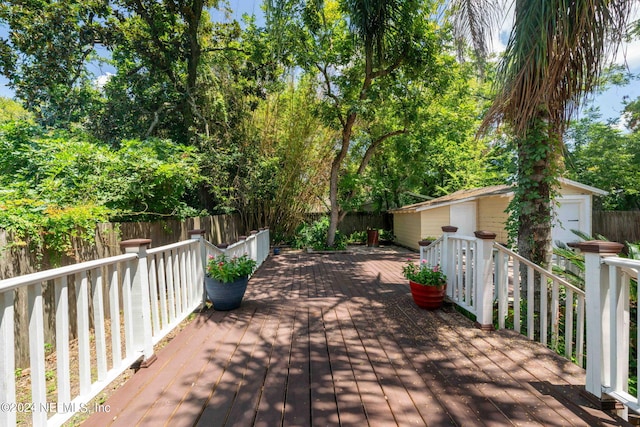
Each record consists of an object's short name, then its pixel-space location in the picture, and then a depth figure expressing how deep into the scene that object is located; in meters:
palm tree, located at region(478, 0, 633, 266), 2.40
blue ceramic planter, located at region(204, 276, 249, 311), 3.29
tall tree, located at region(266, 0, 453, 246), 7.52
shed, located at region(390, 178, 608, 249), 8.80
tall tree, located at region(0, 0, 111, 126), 5.91
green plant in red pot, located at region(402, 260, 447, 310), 3.33
